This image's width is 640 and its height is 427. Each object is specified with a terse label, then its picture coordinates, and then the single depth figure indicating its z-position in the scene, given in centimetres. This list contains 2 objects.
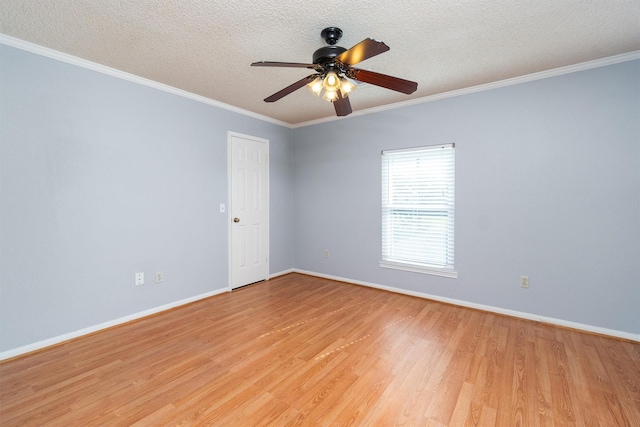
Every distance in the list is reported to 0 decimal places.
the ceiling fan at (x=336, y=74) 185
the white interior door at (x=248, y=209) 395
